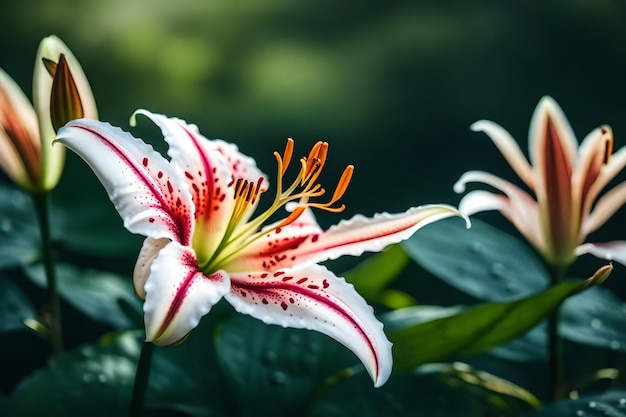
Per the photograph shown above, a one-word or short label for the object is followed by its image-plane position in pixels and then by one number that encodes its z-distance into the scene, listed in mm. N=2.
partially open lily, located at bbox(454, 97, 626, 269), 707
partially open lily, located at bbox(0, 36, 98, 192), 634
